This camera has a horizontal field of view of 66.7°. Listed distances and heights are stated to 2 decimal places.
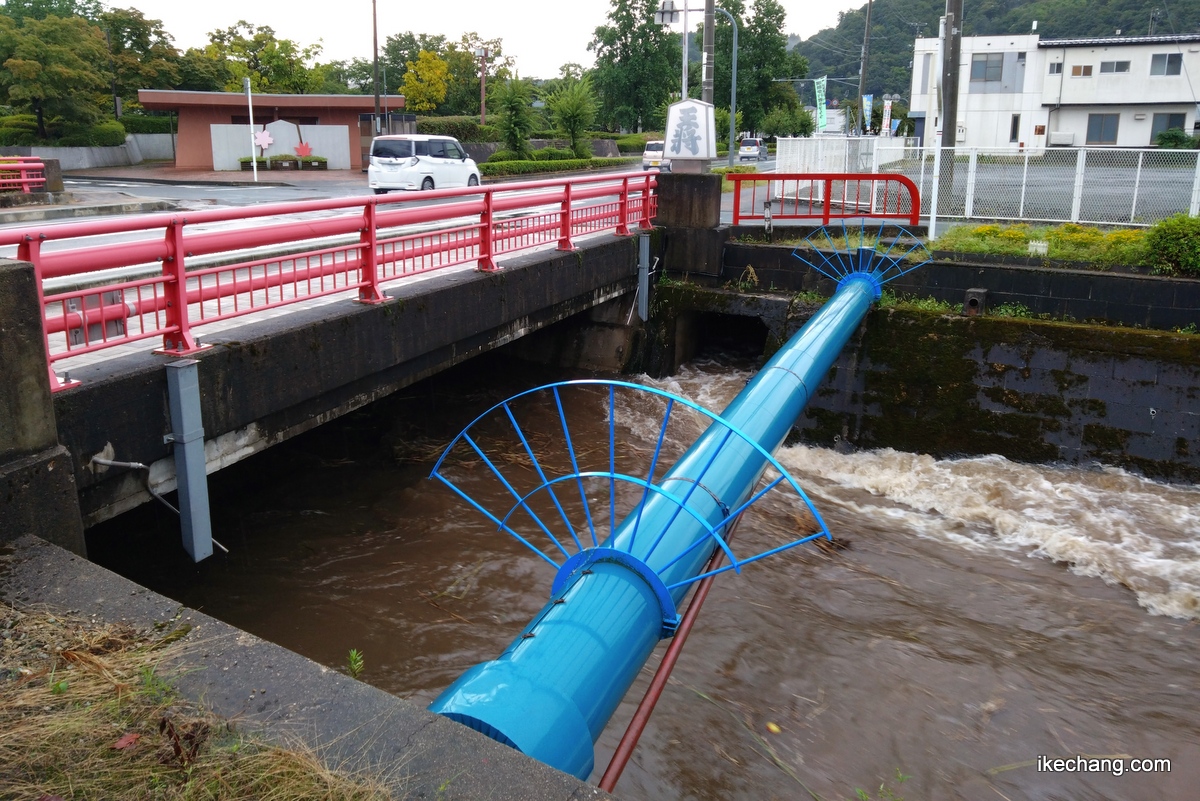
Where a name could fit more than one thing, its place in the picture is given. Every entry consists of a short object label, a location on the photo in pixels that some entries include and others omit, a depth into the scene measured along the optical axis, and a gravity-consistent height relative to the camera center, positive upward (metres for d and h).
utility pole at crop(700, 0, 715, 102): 18.94 +2.73
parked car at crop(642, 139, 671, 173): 36.22 +1.13
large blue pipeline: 3.08 -1.67
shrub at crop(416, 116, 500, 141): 46.41 +2.60
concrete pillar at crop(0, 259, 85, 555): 4.28 -1.21
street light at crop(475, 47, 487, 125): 55.09 +6.70
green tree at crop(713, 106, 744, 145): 66.38 +4.40
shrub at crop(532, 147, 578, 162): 41.93 +1.28
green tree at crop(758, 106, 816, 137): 66.31 +4.47
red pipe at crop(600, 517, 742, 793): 3.20 -1.92
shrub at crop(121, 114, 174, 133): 44.53 +2.56
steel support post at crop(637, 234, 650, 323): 13.19 -1.32
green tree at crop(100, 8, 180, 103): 47.00 +6.30
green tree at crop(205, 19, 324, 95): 53.94 +6.82
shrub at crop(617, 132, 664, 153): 60.09 +2.51
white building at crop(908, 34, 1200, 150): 44.97 +4.90
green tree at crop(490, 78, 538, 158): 39.12 +2.87
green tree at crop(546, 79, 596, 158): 42.69 +3.27
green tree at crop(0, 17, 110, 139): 35.56 +4.13
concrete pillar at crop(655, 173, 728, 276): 13.59 -0.59
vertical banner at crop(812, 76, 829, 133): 33.62 +3.09
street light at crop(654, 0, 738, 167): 20.17 +3.69
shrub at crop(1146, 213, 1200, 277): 10.72 -0.66
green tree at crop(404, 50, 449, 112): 56.88 +5.97
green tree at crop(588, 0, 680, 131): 63.53 +8.27
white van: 23.97 +0.44
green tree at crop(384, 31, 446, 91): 80.69 +11.14
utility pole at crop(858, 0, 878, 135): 44.97 +5.05
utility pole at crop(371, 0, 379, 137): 40.27 +6.51
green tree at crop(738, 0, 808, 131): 67.38 +9.55
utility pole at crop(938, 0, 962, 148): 17.45 +2.22
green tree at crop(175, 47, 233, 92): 48.31 +5.48
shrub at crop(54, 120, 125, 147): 39.00 +1.73
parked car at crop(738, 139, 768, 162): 54.09 +1.98
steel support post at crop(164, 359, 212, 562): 5.54 -1.60
